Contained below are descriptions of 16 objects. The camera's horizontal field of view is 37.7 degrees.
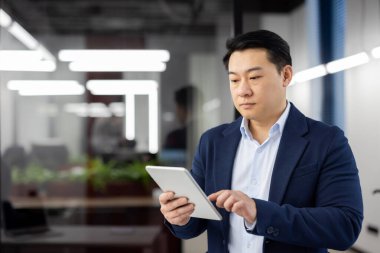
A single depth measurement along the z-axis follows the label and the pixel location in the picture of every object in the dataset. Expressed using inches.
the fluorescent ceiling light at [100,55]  215.5
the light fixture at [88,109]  215.9
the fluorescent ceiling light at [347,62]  77.1
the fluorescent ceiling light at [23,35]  180.1
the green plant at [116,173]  187.3
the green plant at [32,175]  189.1
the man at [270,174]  51.6
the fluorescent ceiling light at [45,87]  192.5
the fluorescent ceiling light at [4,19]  168.2
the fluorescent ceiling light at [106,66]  215.8
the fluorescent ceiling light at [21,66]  186.1
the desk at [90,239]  137.6
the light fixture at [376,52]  74.3
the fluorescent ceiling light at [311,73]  78.1
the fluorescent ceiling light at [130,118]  212.4
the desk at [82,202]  181.6
